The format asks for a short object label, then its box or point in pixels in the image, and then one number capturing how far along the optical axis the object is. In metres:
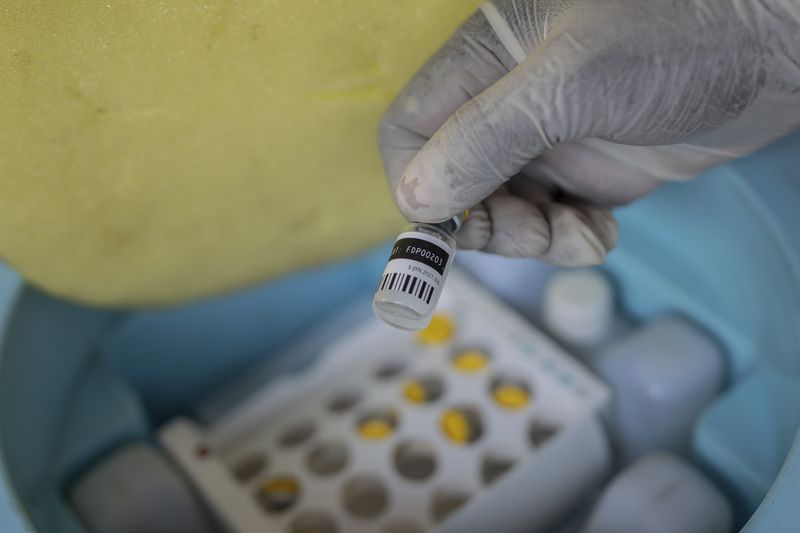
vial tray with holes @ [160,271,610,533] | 0.43
